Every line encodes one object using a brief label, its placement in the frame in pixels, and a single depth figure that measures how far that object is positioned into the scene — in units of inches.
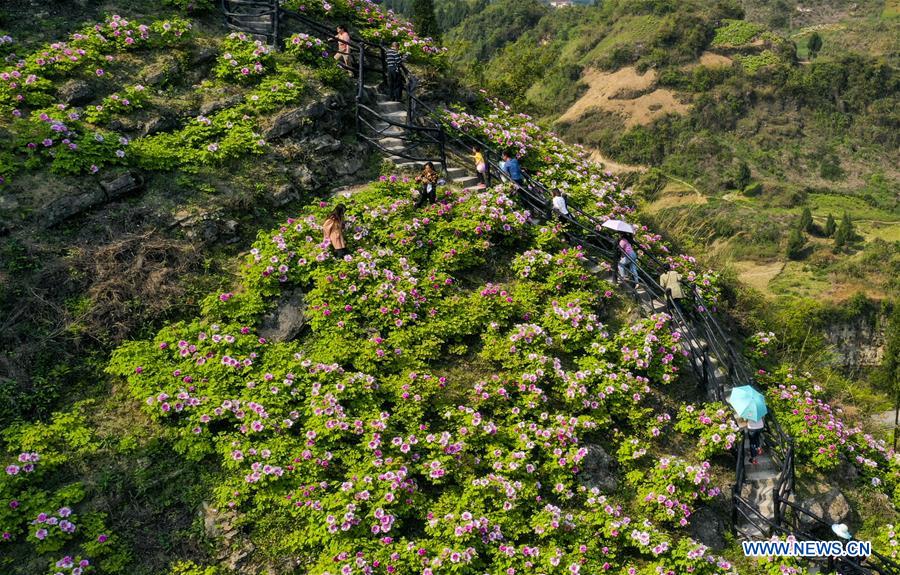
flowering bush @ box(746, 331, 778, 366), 531.2
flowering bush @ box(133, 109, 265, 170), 443.5
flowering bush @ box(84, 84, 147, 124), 448.5
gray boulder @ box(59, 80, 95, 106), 452.4
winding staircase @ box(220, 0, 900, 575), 379.6
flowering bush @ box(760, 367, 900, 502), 436.1
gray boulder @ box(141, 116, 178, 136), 462.0
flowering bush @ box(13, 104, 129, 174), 409.7
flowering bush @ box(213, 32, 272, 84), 518.6
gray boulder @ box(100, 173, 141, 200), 410.6
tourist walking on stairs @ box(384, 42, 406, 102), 570.3
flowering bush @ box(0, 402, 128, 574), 267.4
